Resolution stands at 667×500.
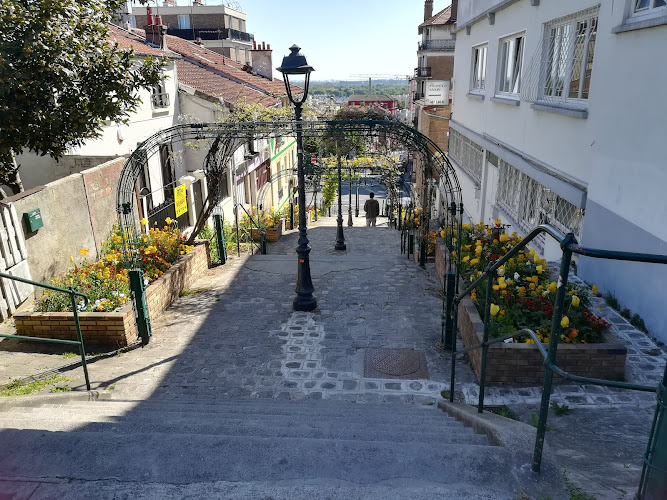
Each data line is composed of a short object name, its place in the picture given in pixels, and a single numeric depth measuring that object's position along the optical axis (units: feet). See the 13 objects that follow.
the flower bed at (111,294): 21.21
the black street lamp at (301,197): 22.99
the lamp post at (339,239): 48.39
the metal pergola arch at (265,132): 24.97
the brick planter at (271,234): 53.39
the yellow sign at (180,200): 34.09
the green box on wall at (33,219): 22.90
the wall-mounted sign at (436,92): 64.08
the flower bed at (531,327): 16.66
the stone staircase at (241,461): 8.31
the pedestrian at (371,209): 66.95
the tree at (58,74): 18.89
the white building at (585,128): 17.28
